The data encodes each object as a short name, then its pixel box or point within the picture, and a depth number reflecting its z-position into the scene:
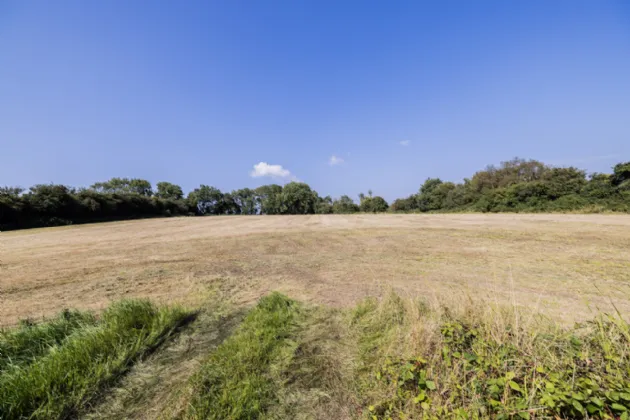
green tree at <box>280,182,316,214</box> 64.78
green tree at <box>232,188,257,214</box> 73.06
